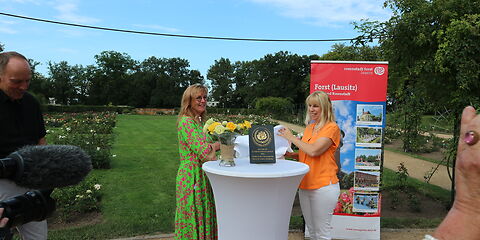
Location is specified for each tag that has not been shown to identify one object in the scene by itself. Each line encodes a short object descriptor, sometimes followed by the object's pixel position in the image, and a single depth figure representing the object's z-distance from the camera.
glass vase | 2.81
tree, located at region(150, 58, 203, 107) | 63.50
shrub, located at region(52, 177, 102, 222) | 4.97
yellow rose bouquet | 2.82
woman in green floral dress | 3.03
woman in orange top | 2.96
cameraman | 2.08
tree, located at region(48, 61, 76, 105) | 63.50
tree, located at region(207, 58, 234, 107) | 68.25
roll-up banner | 4.50
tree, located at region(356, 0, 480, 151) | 4.43
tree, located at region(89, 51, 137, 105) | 63.25
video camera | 1.14
